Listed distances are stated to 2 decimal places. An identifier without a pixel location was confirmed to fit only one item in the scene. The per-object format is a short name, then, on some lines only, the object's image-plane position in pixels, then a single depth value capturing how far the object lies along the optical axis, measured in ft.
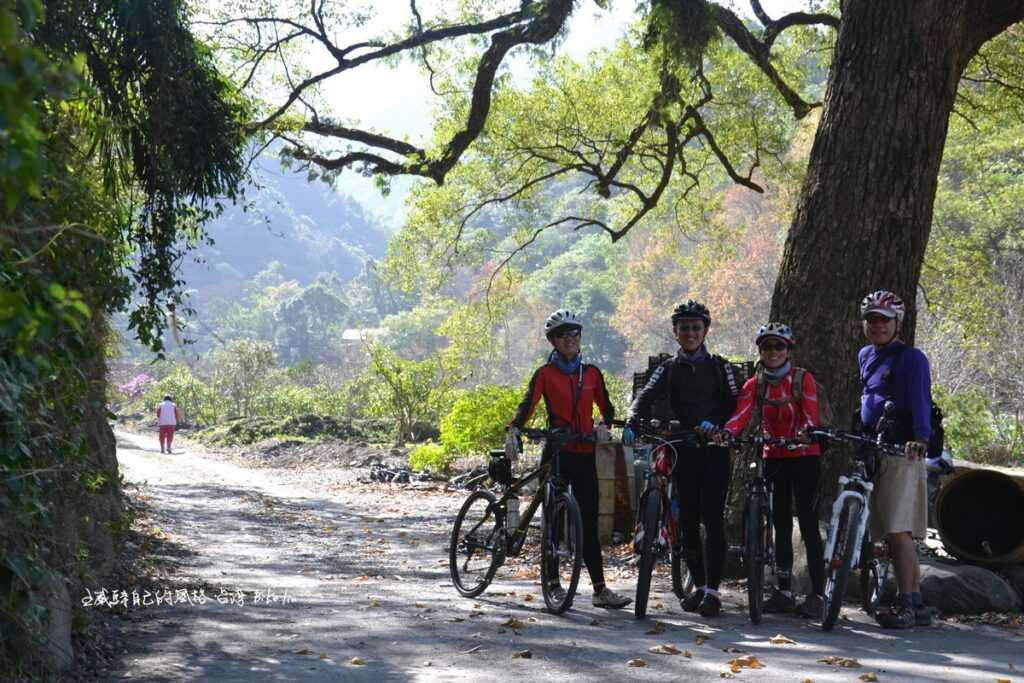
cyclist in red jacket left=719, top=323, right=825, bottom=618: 24.70
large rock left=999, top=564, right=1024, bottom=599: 26.27
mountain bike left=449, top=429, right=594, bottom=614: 25.44
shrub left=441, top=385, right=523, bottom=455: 65.05
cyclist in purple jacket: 23.76
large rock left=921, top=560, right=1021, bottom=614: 25.29
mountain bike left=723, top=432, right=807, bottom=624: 23.77
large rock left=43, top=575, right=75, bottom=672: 17.87
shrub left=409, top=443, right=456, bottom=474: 67.64
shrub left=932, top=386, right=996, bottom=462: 71.25
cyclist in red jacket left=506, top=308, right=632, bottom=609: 26.40
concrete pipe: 27.20
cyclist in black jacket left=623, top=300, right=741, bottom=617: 25.45
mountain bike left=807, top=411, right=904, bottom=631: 23.18
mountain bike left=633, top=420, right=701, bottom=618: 24.63
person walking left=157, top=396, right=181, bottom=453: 95.40
